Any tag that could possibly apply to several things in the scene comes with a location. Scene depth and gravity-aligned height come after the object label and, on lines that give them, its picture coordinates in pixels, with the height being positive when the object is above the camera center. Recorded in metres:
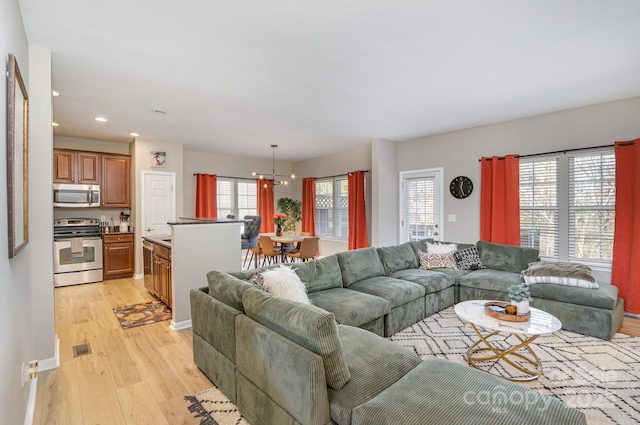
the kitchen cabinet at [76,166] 5.46 +0.75
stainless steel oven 5.33 -0.77
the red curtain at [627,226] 3.81 -0.23
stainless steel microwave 5.43 +0.22
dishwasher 4.66 -0.88
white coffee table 2.43 -0.95
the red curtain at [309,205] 8.37 +0.08
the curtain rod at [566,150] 4.11 +0.82
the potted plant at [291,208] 8.45 -0.01
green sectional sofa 1.41 -0.90
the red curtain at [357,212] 7.07 -0.10
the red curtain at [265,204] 8.34 +0.10
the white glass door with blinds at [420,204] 5.95 +0.07
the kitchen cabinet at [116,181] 5.94 +0.52
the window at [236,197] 7.81 +0.27
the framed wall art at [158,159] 6.16 +0.99
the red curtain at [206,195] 7.18 +0.30
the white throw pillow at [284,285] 2.44 -0.63
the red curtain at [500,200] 4.88 +0.13
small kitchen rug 3.74 -1.38
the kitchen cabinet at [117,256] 5.78 -0.92
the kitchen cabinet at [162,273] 3.96 -0.89
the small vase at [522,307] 2.57 -0.83
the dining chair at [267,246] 6.16 -0.78
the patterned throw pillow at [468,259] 4.57 -0.77
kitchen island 3.58 -0.58
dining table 5.96 -0.61
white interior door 6.07 +0.11
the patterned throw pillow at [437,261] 4.53 -0.79
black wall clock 5.45 +0.38
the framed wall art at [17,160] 1.58 +0.27
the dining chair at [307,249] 6.08 -0.83
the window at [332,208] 7.79 -0.01
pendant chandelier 8.33 +0.88
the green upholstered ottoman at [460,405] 1.33 -0.91
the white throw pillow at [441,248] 4.70 -0.62
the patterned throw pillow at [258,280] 2.47 -0.60
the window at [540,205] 4.60 +0.04
